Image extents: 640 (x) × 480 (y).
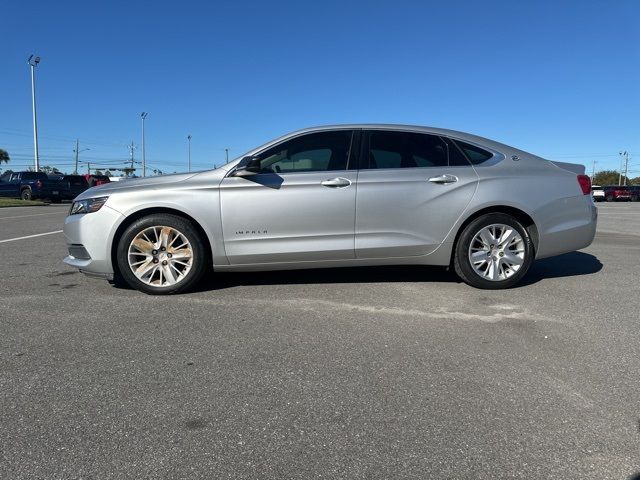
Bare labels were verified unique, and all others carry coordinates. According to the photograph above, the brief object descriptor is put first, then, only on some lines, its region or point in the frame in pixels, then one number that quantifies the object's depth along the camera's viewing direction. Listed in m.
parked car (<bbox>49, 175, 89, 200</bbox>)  27.56
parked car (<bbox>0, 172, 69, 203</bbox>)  26.47
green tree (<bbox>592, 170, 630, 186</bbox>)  119.94
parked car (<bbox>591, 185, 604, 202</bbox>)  42.41
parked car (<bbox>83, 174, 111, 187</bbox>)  29.53
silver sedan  4.64
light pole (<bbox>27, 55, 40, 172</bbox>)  39.25
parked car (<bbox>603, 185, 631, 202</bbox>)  44.91
